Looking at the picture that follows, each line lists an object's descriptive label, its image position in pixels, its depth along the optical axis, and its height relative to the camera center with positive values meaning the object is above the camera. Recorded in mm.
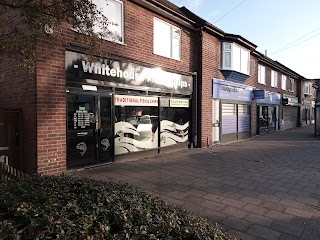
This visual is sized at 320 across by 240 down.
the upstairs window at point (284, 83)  22641 +3023
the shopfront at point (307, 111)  29131 +480
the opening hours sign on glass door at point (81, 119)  6785 -104
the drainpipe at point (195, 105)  11211 +458
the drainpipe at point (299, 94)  27344 +2307
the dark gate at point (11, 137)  5961 -539
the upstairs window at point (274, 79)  20266 +3058
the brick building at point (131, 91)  6164 +800
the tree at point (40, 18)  3543 +1469
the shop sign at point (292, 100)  23116 +1503
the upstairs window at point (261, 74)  17734 +3020
